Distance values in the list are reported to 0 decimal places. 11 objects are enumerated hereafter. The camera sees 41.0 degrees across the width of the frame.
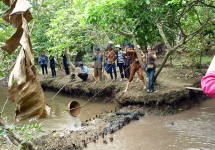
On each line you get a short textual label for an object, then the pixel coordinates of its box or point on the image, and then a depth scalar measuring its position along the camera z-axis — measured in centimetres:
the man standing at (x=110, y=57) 1173
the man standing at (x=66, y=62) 1525
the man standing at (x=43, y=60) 1620
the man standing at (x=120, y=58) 1192
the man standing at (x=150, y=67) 930
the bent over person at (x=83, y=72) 1262
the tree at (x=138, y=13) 752
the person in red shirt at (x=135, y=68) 984
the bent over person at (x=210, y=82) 149
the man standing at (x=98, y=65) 1221
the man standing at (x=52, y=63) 1568
